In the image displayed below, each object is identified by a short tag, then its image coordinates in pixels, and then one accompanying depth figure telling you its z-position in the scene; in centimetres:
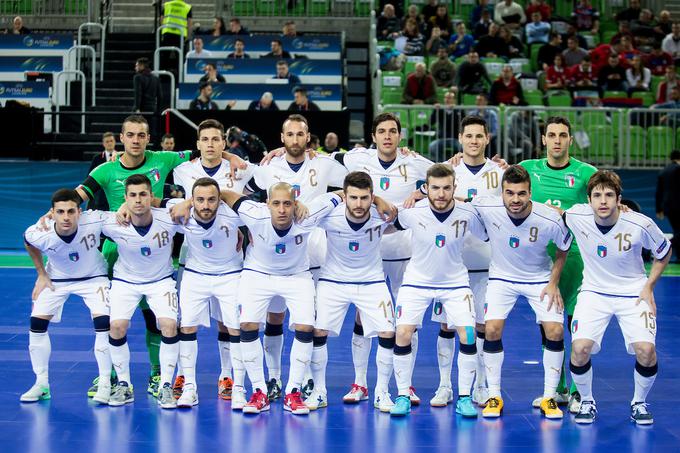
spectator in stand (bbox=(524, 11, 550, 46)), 2122
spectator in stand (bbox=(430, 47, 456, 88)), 1898
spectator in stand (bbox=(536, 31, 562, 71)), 2033
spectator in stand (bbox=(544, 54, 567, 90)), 1930
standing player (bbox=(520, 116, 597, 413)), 827
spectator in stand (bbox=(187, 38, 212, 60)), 2012
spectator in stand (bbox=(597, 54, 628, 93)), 1928
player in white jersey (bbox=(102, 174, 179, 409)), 812
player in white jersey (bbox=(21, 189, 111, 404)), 820
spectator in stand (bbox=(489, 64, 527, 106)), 1770
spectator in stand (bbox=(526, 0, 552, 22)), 2177
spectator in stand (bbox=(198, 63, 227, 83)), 1894
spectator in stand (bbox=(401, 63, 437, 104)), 1764
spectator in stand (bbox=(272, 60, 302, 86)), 1903
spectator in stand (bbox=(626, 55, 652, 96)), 1941
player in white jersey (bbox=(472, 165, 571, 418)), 791
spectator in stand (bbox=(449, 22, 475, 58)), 2039
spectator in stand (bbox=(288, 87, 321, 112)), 1730
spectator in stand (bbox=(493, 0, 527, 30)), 2152
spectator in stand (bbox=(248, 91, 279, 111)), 1755
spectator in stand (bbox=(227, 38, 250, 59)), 2014
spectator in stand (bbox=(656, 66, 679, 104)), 1855
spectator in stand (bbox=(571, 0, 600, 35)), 2234
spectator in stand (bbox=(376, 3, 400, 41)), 2133
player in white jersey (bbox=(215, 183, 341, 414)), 800
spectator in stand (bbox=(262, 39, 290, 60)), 2014
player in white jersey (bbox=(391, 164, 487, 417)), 794
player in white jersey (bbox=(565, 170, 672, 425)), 770
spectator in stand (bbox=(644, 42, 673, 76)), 2044
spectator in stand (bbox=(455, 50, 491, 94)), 1877
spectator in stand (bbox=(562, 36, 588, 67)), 2003
